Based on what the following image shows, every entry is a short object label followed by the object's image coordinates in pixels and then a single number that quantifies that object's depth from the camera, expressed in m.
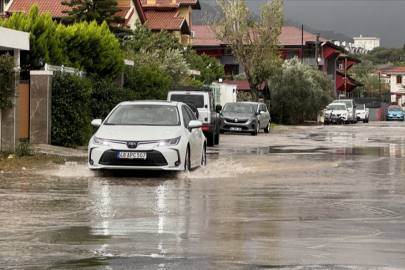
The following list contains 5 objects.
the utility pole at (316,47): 75.62
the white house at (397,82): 162.50
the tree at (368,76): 160.75
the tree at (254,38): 60.97
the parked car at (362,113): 79.19
